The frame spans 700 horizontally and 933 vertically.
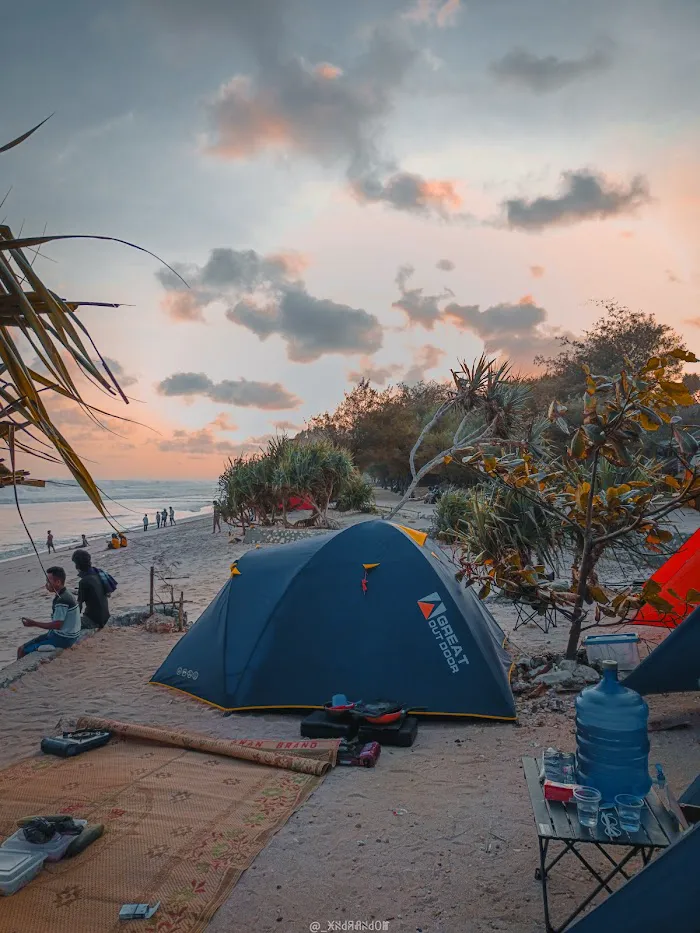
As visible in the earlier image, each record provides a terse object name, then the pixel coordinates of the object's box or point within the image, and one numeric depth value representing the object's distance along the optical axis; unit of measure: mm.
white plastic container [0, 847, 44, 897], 3195
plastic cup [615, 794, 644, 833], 2639
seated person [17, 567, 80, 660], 7625
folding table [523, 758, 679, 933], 2564
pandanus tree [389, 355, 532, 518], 14844
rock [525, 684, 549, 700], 5859
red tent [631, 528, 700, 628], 6367
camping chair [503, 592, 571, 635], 8016
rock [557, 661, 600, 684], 6000
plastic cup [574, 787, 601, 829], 2704
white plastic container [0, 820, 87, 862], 3428
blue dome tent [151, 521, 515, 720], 5457
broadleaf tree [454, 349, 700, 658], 5250
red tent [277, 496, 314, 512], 21734
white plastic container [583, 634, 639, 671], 5469
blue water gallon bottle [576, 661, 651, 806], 2977
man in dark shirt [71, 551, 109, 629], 8359
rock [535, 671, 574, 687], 5977
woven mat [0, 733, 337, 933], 3084
